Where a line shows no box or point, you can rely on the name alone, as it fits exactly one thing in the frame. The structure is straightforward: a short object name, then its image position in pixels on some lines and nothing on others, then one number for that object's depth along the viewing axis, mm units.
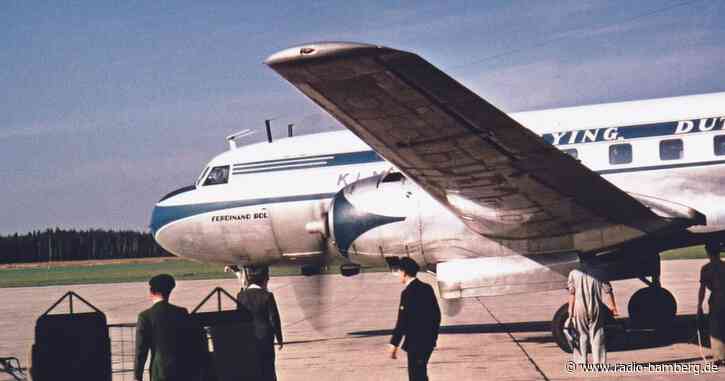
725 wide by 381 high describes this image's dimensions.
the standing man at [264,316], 10078
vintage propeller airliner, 9906
